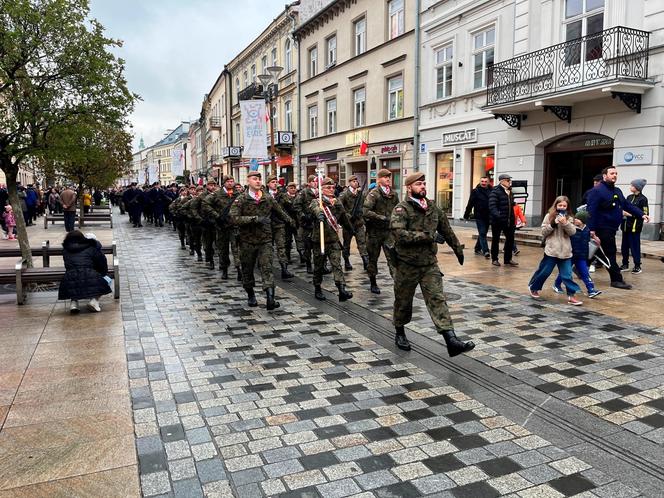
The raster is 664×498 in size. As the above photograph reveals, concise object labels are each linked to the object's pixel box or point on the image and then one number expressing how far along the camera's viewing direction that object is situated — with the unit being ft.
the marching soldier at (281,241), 33.53
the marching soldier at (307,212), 33.94
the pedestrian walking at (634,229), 31.60
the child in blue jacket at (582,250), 26.00
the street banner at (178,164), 106.32
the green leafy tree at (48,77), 26.64
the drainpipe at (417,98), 70.64
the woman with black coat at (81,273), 23.86
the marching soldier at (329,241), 26.61
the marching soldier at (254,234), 25.14
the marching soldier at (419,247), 17.66
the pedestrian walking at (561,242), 25.04
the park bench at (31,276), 25.34
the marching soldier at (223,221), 34.78
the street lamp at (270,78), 64.87
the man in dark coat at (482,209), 40.29
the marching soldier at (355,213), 33.65
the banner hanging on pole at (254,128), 59.00
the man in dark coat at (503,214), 35.73
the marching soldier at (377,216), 27.71
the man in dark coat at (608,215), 28.66
